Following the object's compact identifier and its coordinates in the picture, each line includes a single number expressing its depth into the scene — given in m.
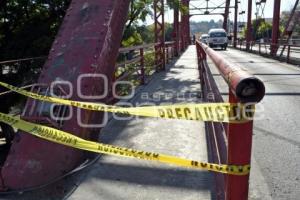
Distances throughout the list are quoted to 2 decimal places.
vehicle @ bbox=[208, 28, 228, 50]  44.38
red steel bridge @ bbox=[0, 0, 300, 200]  3.04
